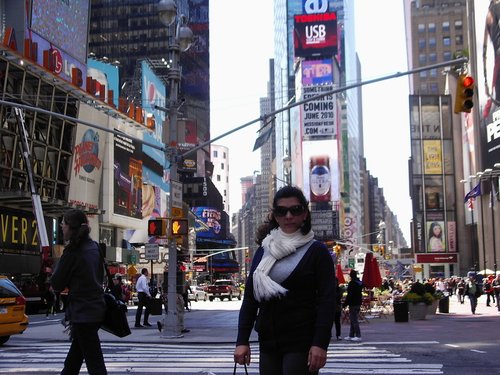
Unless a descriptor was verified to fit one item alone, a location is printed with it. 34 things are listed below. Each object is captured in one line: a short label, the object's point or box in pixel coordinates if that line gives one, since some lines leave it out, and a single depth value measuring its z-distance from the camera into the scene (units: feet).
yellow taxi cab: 50.32
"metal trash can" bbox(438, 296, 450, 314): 102.24
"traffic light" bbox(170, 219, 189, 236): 62.39
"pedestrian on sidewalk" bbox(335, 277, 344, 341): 59.72
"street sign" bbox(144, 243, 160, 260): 86.69
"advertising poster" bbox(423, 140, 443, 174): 338.34
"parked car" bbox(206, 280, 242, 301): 202.49
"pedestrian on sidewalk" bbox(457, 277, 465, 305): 147.68
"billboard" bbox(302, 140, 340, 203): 435.53
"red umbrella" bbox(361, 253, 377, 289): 83.56
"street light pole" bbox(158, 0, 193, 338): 62.23
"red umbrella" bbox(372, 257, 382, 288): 83.89
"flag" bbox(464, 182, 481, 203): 160.53
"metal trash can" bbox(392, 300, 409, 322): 82.33
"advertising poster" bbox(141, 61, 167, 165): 294.72
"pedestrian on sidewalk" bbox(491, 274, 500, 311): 105.82
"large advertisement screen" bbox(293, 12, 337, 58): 442.91
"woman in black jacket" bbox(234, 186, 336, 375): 14.80
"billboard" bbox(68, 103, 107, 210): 202.90
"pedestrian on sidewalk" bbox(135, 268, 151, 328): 73.56
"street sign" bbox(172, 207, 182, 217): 64.08
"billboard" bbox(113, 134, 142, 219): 235.20
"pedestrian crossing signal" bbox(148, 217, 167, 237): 61.91
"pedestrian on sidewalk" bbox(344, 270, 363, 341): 58.08
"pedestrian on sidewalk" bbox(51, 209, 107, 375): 20.68
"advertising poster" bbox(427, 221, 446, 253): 334.24
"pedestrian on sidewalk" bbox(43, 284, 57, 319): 112.92
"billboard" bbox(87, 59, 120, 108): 247.70
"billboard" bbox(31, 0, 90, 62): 185.68
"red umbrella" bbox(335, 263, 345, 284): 100.90
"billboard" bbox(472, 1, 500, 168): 230.27
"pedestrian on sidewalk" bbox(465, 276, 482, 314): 101.04
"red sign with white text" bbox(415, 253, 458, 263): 331.98
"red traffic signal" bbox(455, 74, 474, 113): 55.93
